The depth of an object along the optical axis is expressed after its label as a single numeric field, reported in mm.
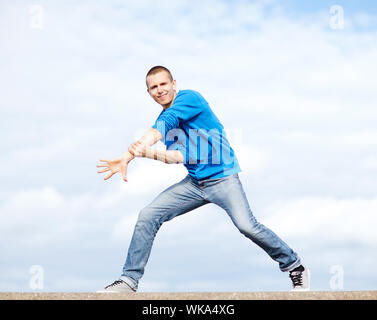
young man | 5406
